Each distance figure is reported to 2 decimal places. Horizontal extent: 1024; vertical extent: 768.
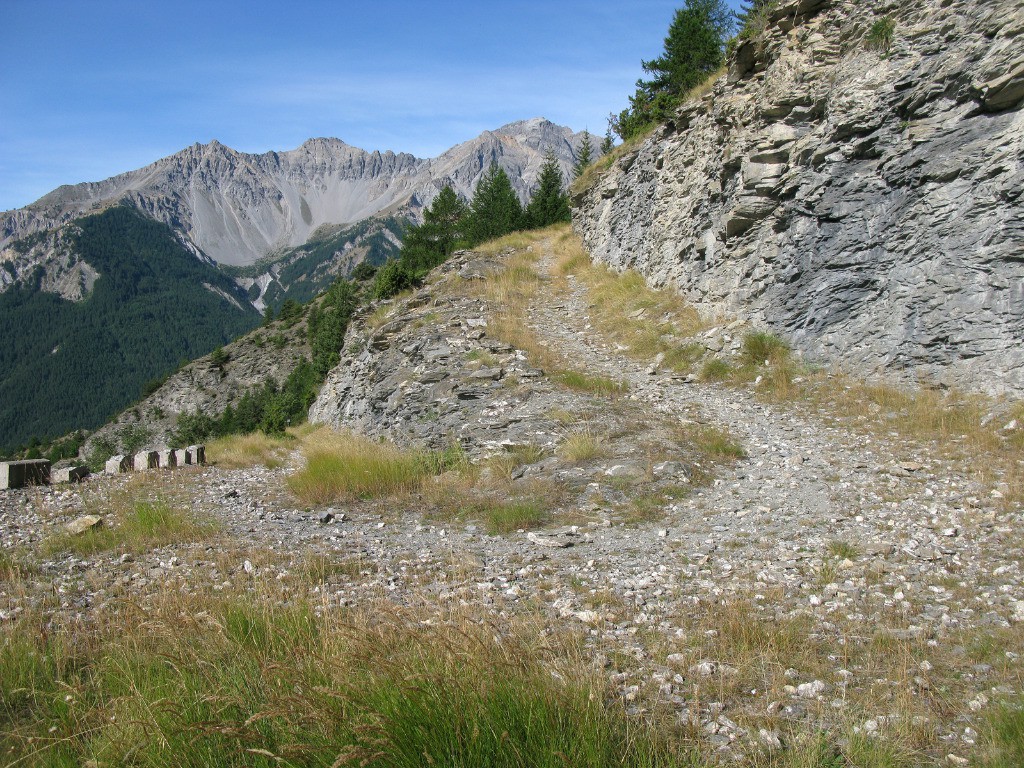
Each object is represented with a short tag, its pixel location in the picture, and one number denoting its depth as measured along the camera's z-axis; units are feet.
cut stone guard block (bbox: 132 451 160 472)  50.19
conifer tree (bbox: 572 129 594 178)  176.90
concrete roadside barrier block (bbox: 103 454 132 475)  47.14
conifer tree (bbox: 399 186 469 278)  133.08
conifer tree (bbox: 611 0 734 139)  96.27
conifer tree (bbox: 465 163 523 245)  142.92
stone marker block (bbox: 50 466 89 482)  44.11
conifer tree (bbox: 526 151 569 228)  154.56
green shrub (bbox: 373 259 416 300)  100.01
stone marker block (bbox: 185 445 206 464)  54.09
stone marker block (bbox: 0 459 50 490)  41.42
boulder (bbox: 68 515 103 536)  29.09
